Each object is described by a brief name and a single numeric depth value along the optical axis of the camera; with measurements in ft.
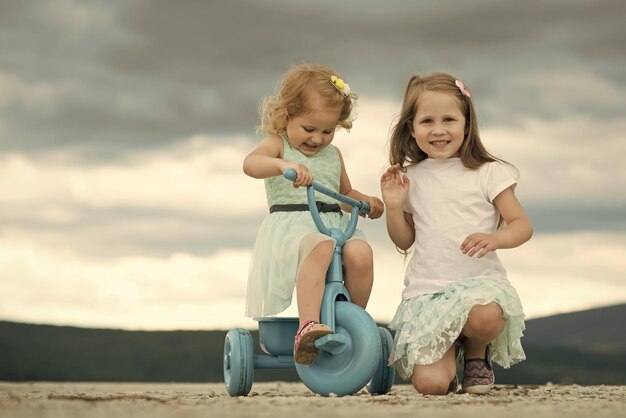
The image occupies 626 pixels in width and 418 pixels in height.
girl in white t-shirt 32.30
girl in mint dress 32.13
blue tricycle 31.35
